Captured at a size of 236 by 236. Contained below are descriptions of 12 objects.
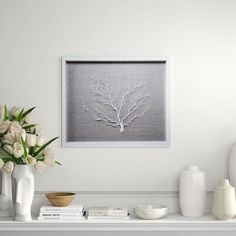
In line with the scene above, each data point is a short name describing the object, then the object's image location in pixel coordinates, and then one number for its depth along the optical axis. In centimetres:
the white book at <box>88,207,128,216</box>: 241
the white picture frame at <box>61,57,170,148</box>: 256
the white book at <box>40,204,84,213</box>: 240
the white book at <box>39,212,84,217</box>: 239
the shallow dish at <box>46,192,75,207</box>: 242
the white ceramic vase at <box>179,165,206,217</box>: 245
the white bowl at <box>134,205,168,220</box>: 237
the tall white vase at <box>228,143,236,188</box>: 249
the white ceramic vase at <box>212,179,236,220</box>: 236
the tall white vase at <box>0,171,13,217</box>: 248
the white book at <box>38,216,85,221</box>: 239
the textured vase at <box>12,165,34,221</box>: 235
